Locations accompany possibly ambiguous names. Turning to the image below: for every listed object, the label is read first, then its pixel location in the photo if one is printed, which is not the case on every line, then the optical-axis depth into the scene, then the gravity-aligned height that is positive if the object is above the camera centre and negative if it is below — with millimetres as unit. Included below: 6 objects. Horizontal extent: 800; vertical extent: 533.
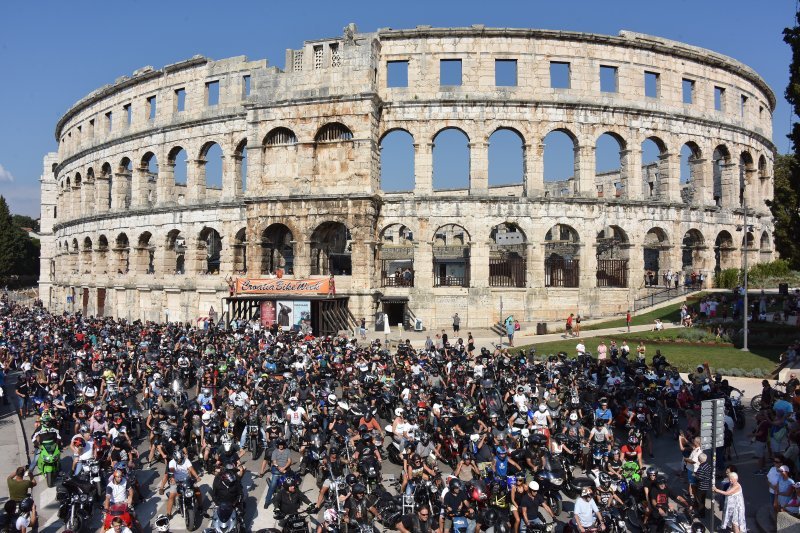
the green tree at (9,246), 80500 +4447
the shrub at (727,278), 36062 -648
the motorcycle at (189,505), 11562 -4889
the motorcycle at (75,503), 11312 -4757
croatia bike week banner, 30688 -766
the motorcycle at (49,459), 13922 -4709
